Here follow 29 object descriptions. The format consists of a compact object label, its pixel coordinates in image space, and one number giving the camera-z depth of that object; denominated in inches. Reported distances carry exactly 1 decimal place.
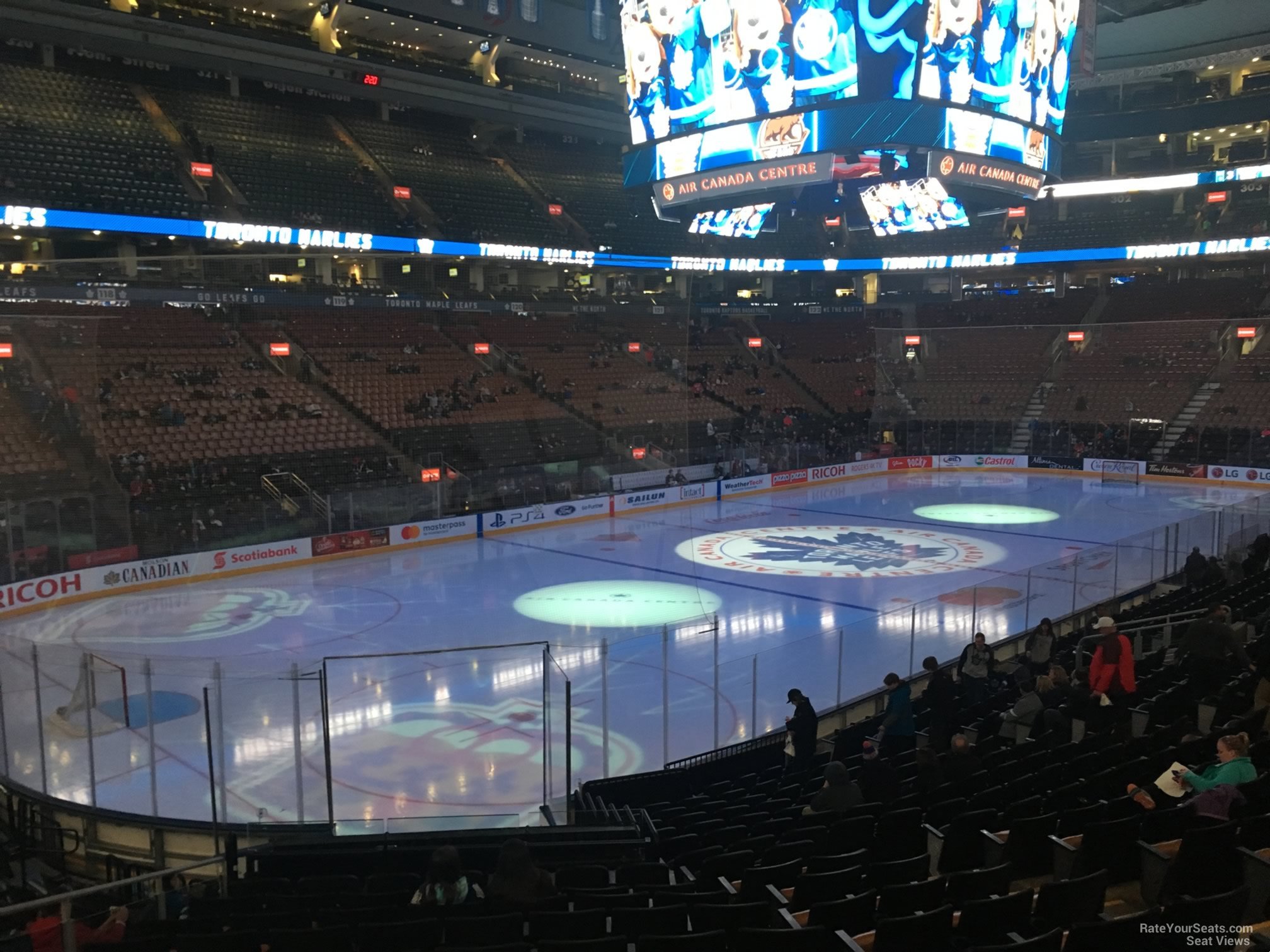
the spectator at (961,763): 297.4
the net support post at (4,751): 370.6
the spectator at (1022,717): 366.9
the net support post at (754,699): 413.1
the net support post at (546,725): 359.3
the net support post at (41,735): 363.3
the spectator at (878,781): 304.5
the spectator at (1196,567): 620.7
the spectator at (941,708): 378.3
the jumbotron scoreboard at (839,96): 600.1
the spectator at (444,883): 224.2
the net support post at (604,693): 376.8
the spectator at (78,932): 225.6
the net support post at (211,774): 312.2
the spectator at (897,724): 373.1
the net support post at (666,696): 397.4
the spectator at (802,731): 381.1
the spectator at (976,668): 436.5
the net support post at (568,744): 354.3
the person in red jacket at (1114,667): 366.3
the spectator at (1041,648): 450.8
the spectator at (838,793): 287.0
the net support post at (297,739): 323.9
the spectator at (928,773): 295.1
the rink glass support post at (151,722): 350.9
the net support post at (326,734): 315.6
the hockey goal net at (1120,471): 1451.8
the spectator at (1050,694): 367.9
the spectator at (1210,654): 350.3
